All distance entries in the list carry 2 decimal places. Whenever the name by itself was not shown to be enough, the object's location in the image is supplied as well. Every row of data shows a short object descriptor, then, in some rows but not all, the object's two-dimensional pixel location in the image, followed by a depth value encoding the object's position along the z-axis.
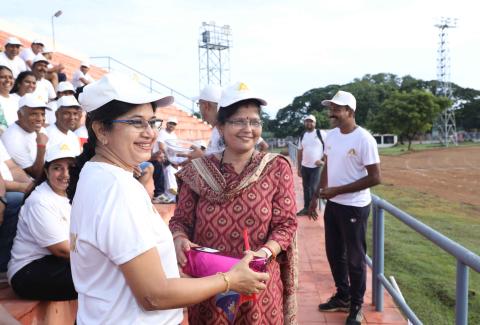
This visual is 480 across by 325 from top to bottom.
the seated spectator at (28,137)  4.15
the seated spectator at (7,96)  5.31
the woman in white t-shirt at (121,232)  1.26
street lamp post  16.55
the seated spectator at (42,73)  7.39
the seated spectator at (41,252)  2.71
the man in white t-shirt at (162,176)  6.41
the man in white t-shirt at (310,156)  8.35
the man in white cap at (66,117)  4.85
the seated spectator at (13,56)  7.47
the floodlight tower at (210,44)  41.09
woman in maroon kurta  2.14
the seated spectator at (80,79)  9.73
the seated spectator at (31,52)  8.44
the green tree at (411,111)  50.53
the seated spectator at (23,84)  5.86
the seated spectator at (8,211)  2.87
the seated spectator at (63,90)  6.65
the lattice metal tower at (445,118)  58.81
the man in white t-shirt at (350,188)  3.55
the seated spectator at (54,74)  8.09
